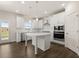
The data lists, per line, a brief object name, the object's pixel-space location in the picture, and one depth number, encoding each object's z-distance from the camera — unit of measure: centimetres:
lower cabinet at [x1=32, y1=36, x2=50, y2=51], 241
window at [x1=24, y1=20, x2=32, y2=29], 462
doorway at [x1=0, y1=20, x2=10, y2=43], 357
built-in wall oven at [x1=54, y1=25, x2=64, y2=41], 311
